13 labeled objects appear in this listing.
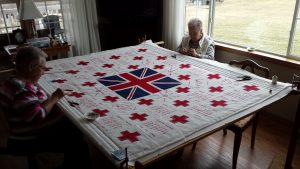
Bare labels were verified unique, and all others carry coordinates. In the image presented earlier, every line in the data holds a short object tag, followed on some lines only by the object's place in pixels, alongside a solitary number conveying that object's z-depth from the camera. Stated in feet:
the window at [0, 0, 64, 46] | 11.36
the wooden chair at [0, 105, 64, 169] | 5.17
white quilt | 4.40
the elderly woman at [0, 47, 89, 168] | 4.93
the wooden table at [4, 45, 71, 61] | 10.59
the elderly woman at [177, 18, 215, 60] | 8.87
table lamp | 10.03
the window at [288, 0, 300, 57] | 8.56
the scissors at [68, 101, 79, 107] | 5.40
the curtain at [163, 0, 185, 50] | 11.47
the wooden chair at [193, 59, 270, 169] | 6.16
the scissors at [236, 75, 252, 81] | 6.46
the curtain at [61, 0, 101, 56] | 11.94
